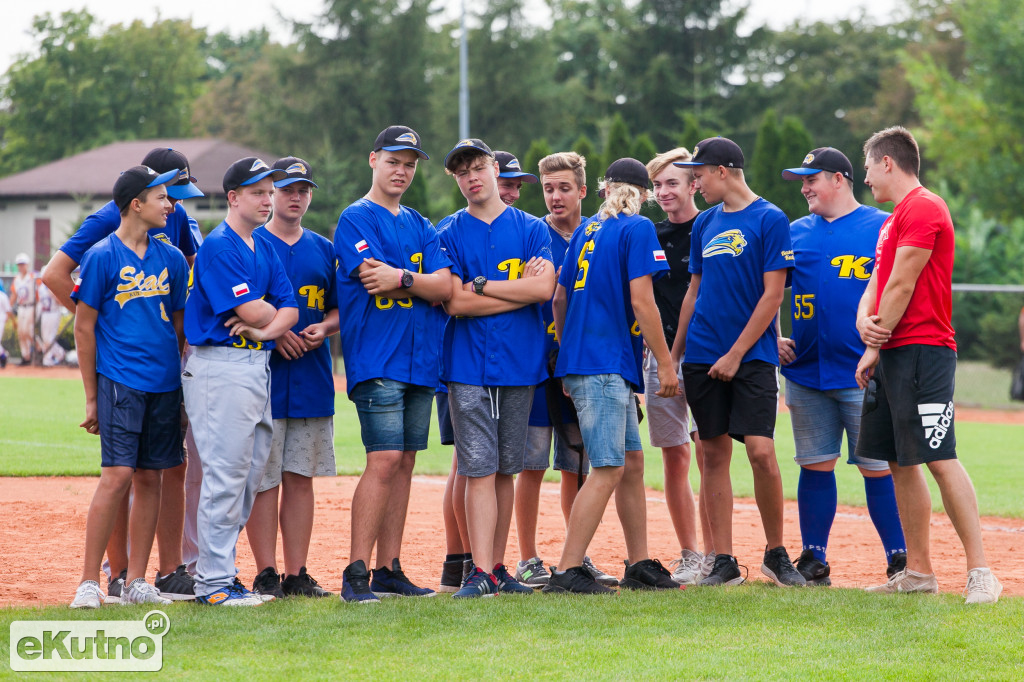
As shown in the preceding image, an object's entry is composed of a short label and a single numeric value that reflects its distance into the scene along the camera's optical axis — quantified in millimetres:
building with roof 89062
